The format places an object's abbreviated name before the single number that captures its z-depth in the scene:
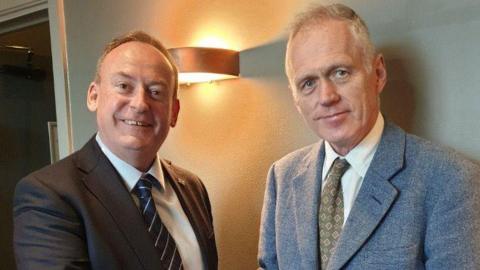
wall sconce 1.76
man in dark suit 1.14
